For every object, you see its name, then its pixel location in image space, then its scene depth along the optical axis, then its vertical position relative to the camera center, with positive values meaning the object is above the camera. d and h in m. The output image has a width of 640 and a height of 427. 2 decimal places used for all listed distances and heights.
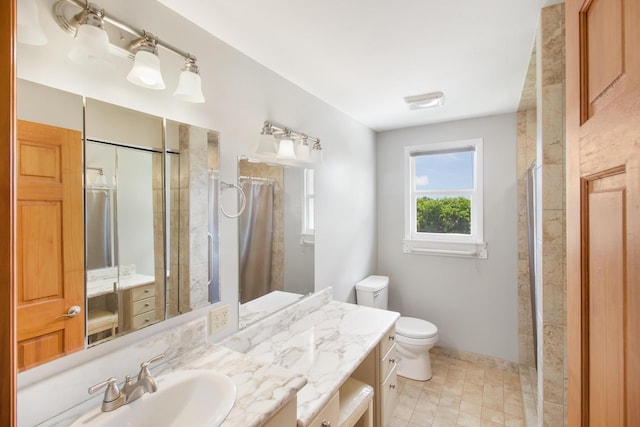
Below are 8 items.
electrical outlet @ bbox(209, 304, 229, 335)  1.40 -0.53
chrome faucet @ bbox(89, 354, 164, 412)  0.90 -0.58
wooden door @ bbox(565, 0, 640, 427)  0.45 +0.00
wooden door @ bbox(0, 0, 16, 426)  0.41 +0.00
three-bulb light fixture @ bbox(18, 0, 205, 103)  0.84 +0.58
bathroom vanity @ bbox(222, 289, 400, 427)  1.23 -0.74
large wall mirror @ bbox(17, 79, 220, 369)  0.98 +0.01
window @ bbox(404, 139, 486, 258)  2.88 +0.12
